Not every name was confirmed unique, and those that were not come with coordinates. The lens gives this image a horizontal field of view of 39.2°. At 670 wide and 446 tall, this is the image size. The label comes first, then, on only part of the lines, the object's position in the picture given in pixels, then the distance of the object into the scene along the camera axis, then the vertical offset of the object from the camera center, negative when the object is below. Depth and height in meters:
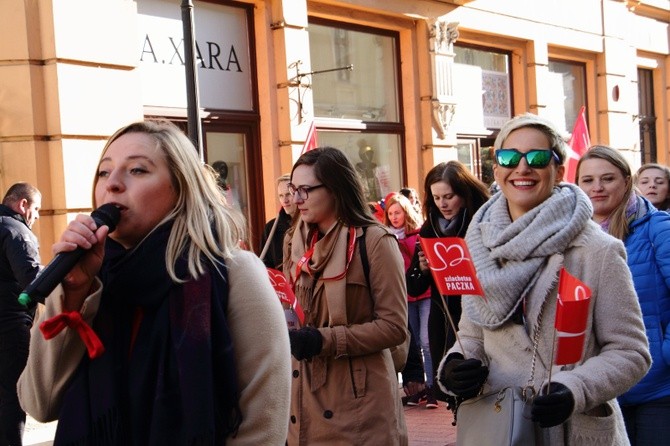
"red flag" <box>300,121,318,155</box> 7.25 +0.43
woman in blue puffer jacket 3.98 -0.36
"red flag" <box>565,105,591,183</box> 8.20 +0.35
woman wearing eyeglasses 3.91 -0.52
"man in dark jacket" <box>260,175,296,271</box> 7.42 -0.25
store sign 9.58 +1.55
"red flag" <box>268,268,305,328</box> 4.09 -0.46
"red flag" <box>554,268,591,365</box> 2.74 -0.40
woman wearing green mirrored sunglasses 2.97 -0.42
